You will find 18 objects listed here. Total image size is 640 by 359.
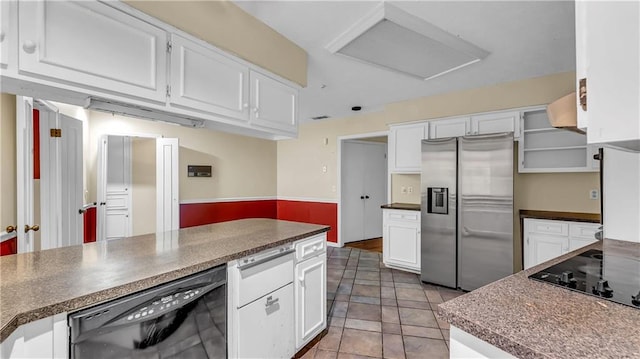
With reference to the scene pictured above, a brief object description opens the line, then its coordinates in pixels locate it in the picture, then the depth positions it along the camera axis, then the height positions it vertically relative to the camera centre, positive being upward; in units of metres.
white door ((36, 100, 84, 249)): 2.20 -0.02
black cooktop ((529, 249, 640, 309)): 0.85 -0.35
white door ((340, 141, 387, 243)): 5.26 -0.20
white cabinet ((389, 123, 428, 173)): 3.84 +0.46
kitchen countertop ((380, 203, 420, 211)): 3.72 -0.39
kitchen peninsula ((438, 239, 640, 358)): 0.61 -0.37
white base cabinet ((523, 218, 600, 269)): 2.71 -0.60
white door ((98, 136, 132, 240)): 3.74 -0.14
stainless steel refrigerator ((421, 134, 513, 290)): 2.93 -0.35
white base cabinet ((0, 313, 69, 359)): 0.82 -0.50
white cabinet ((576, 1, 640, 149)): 0.54 +0.22
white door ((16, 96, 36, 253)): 1.80 +0.06
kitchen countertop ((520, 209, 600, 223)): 2.72 -0.38
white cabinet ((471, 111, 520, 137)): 3.23 +0.68
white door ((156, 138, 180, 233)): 4.17 -0.08
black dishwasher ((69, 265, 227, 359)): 0.97 -0.59
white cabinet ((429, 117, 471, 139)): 3.55 +0.68
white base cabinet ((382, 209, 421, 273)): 3.67 -0.84
